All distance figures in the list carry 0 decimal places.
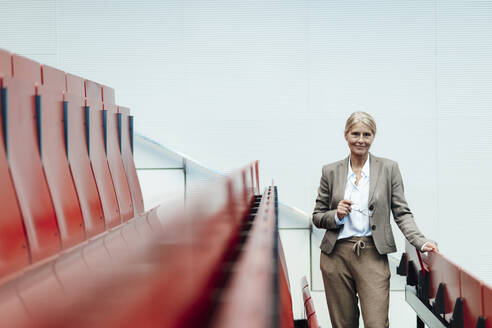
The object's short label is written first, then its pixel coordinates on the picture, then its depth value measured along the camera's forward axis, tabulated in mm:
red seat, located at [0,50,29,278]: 3655
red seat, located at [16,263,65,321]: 796
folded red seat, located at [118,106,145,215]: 5637
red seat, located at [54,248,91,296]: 842
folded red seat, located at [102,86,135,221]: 5284
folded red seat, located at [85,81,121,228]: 4931
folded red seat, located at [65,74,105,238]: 4592
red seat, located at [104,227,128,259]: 991
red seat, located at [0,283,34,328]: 1887
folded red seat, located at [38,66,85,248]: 4245
